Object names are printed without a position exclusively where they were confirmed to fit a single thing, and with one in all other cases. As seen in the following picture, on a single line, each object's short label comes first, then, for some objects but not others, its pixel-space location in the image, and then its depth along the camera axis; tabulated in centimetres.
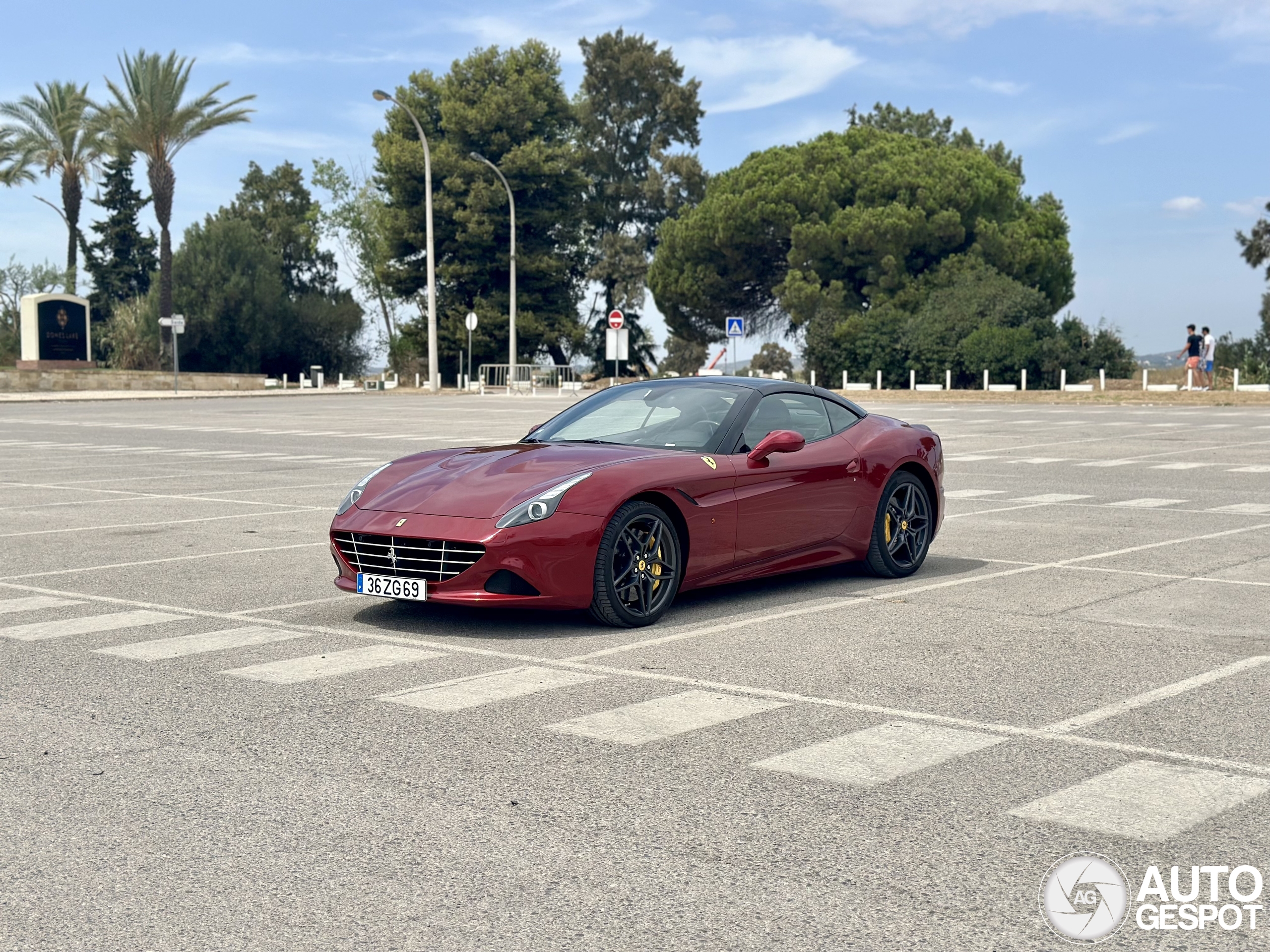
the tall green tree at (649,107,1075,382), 6175
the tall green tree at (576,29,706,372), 8338
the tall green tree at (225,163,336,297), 9219
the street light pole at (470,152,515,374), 6531
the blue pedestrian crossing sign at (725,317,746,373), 4619
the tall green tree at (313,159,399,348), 9081
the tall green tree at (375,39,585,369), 7350
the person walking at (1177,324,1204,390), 4769
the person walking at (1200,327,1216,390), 4778
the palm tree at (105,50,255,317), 6569
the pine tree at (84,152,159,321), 9062
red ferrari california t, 800
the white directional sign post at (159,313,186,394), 5884
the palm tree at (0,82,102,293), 7362
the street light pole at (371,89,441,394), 6103
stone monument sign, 6875
